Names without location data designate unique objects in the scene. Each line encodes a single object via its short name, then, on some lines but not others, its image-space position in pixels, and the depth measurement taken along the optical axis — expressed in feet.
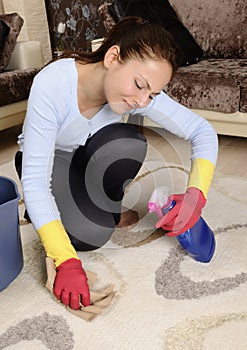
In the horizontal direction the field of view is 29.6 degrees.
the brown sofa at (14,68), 8.43
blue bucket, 3.88
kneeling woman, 3.76
